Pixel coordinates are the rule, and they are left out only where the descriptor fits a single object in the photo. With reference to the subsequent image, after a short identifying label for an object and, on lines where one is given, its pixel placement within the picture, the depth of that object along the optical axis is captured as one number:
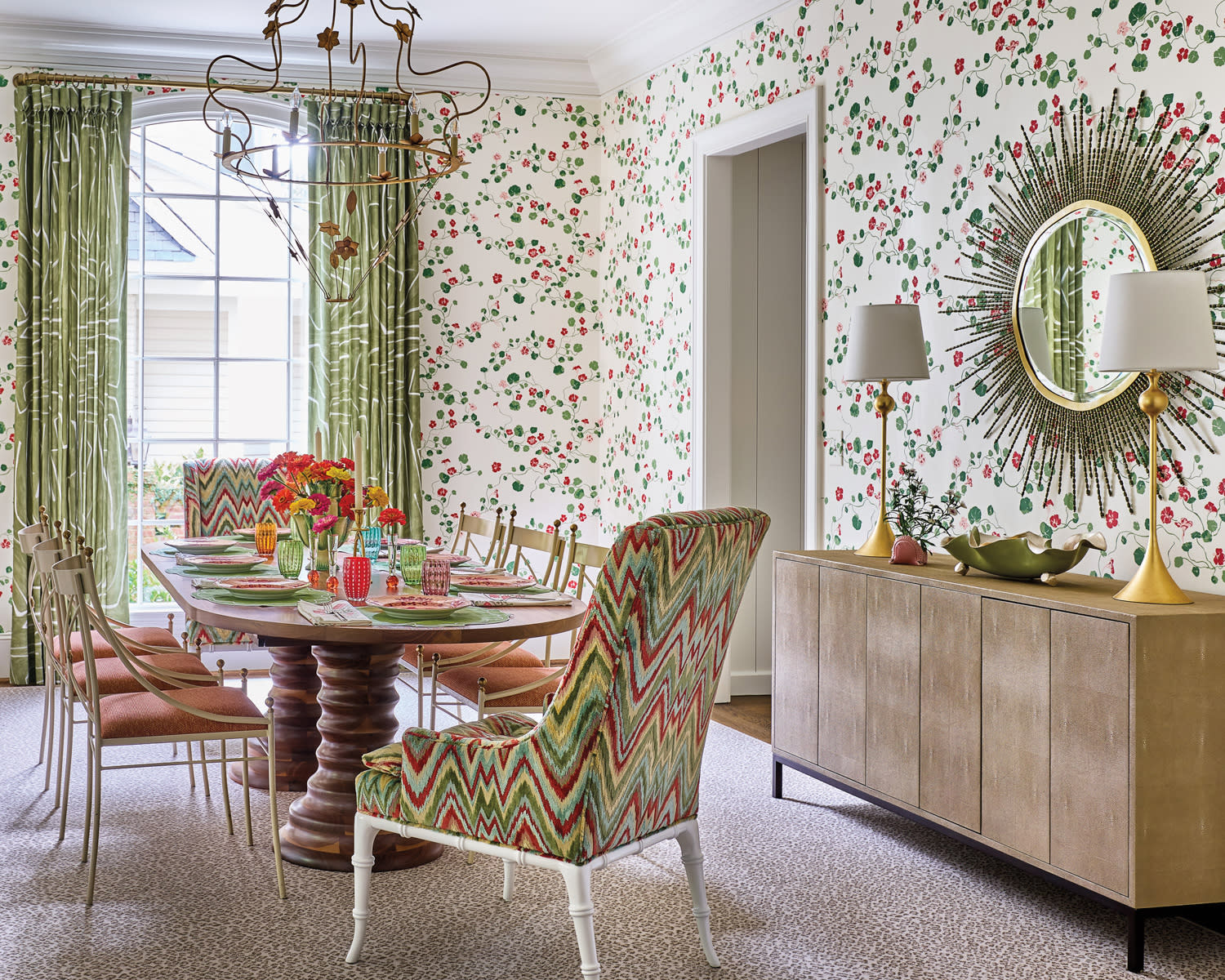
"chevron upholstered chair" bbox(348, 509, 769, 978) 2.33
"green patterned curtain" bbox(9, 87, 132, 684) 5.74
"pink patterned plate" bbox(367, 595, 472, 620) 3.03
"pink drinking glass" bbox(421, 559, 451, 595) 3.39
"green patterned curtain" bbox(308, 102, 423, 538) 6.07
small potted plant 3.90
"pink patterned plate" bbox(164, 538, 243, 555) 4.31
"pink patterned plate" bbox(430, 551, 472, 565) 4.20
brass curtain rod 5.70
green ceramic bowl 3.11
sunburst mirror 3.08
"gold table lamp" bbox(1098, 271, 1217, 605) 2.76
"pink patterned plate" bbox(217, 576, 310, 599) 3.33
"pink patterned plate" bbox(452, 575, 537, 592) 3.55
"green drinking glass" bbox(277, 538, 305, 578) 3.66
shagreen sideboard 2.68
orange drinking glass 4.20
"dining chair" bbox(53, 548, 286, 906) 3.08
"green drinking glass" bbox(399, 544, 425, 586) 3.57
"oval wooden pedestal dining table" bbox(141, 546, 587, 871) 3.35
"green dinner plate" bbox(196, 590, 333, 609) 3.20
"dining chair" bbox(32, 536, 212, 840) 3.40
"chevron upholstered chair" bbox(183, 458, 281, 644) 5.23
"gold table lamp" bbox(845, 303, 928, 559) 3.80
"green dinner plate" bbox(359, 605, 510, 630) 2.91
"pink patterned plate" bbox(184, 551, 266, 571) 3.87
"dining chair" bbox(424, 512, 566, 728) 3.81
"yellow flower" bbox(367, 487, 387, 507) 3.66
